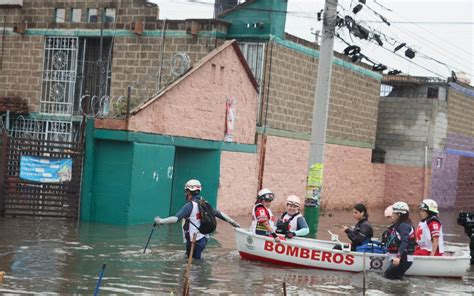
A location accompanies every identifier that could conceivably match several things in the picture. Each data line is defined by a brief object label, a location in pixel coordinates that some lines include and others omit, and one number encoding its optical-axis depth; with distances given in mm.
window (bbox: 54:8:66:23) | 30628
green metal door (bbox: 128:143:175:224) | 22953
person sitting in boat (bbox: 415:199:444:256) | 17047
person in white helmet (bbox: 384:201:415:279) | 16328
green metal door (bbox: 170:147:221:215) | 26516
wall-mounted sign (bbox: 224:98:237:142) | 26703
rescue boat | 16797
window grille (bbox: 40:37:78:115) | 30562
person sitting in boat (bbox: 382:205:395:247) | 16578
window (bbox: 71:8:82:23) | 30436
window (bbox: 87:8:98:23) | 30227
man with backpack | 16188
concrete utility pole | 21891
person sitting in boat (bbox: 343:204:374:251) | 16844
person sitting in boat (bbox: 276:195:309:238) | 17734
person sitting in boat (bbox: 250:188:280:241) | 17234
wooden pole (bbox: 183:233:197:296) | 9511
